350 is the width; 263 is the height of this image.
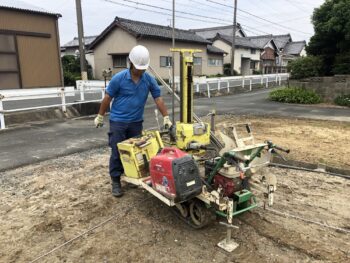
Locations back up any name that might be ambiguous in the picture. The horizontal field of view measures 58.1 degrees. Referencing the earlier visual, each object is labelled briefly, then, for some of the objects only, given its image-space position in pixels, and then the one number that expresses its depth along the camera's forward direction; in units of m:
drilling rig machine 2.69
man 3.47
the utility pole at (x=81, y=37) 14.48
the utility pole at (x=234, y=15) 24.91
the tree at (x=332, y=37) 11.49
